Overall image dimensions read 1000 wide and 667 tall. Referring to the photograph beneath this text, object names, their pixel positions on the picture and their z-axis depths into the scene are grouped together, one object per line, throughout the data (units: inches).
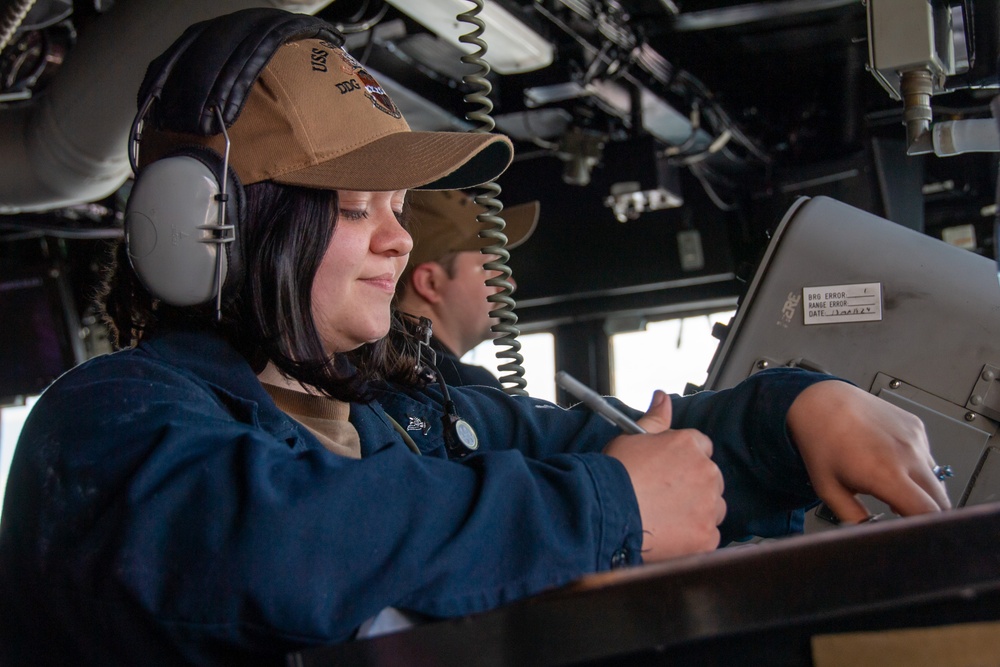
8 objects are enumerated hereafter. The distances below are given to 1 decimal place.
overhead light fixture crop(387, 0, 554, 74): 81.2
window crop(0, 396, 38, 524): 191.0
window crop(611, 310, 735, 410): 192.9
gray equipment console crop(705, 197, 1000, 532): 50.8
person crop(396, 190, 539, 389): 117.6
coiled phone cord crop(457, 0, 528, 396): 57.9
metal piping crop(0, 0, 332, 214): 78.7
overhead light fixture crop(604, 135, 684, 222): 158.2
